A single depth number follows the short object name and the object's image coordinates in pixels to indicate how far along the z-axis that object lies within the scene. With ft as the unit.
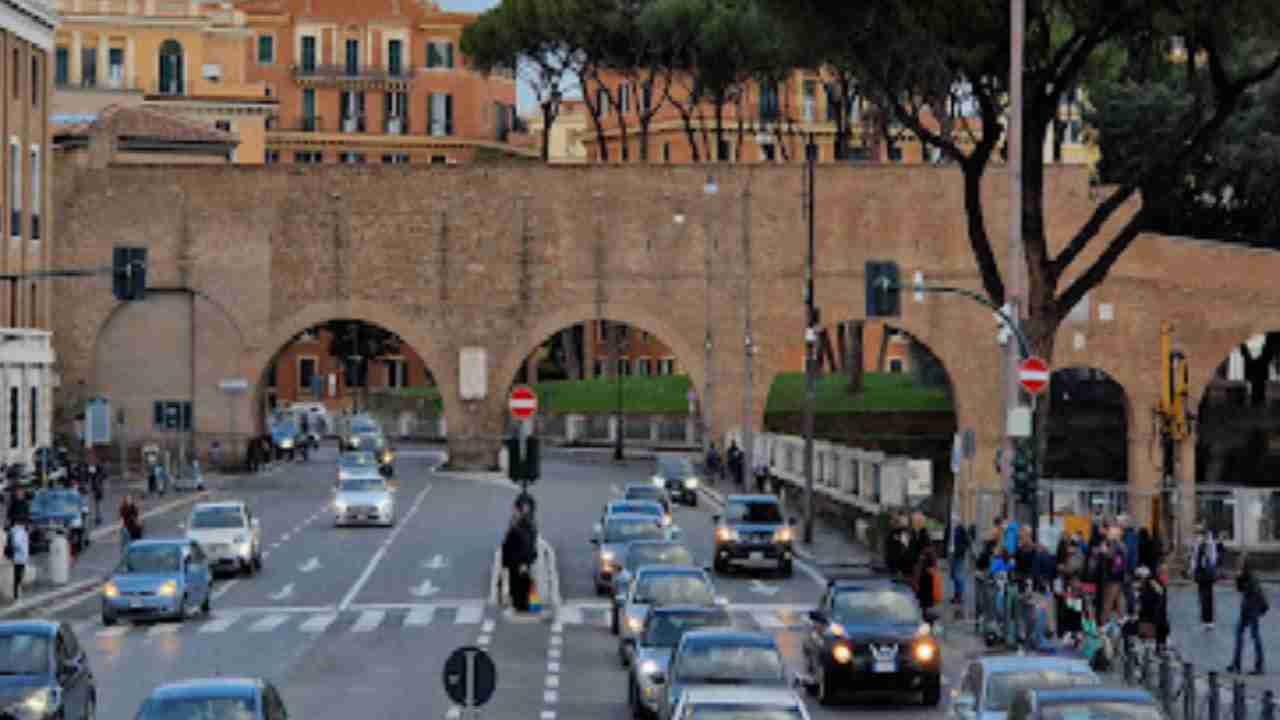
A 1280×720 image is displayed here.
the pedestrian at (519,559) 147.23
